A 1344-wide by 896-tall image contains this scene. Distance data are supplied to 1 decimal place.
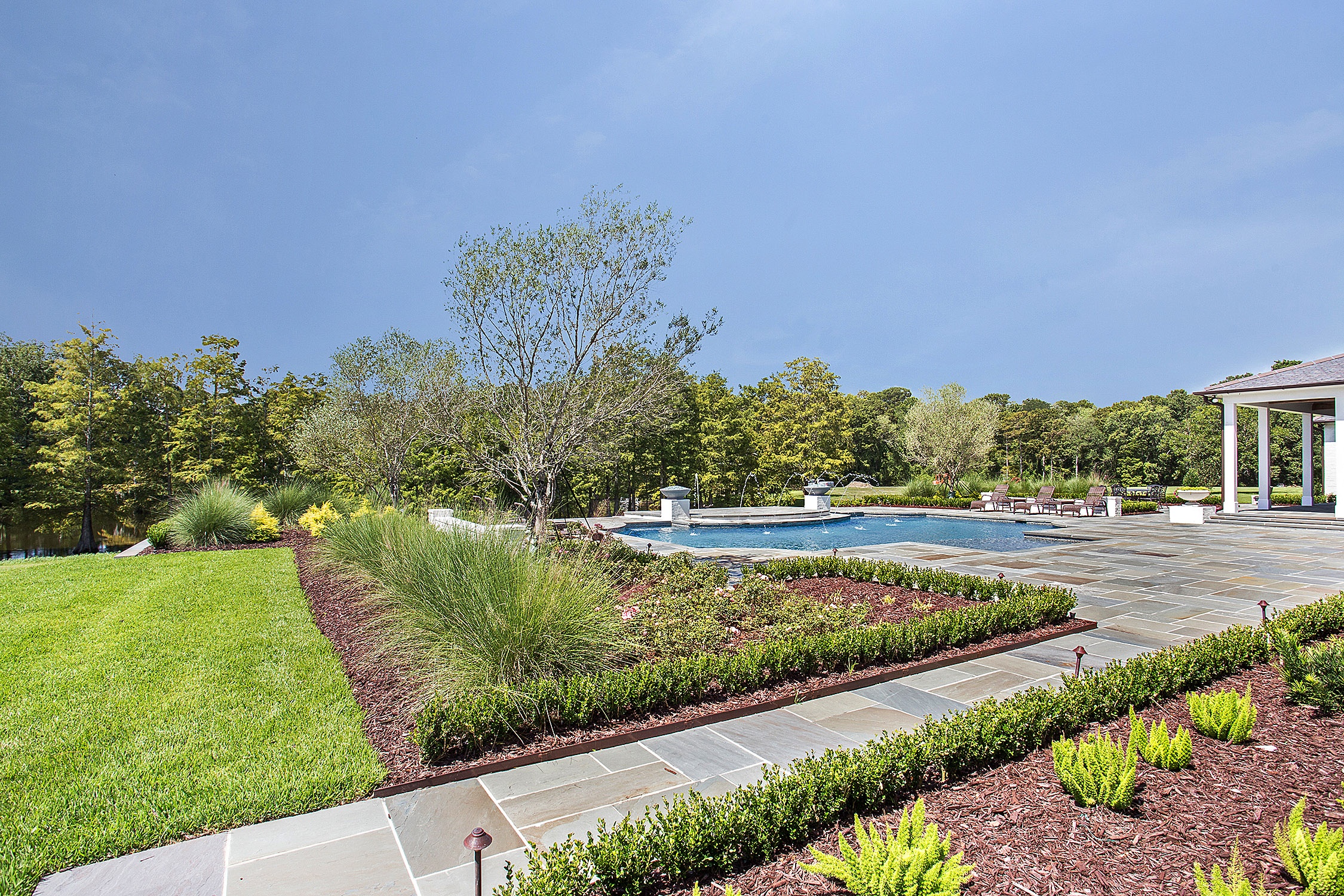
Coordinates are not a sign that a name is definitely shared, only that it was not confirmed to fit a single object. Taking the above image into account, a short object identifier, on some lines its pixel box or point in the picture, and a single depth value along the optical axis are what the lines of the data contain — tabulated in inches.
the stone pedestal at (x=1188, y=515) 633.6
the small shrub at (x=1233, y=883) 61.3
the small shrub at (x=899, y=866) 70.5
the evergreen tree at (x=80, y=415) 694.5
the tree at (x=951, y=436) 989.2
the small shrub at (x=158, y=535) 427.8
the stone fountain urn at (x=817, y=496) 781.9
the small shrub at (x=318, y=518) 462.6
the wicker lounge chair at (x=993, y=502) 772.0
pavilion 633.6
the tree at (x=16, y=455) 726.5
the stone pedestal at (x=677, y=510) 710.6
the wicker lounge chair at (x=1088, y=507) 718.6
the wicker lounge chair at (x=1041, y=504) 737.0
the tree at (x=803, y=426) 924.0
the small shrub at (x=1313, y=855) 69.8
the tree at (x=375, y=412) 618.2
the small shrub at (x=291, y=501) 550.9
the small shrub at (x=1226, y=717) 116.2
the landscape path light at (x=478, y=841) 68.1
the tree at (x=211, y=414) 740.0
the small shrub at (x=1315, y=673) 129.8
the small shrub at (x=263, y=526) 473.7
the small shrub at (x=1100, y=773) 93.6
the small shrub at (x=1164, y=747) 106.7
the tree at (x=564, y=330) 323.9
